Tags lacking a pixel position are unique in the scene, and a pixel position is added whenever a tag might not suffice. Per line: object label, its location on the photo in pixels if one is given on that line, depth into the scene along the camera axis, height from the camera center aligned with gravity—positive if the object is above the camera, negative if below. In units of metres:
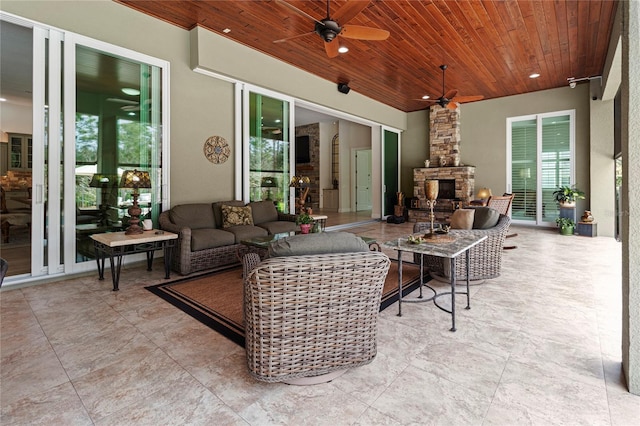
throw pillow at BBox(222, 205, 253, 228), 4.79 -0.09
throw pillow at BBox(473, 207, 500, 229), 3.64 -0.10
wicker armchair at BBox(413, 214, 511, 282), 3.48 -0.55
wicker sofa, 3.94 -0.30
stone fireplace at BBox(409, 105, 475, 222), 8.76 +1.09
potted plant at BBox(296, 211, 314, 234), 3.99 -0.16
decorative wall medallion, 5.14 +0.99
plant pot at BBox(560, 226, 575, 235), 6.98 -0.45
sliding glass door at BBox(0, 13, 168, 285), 3.58 +0.85
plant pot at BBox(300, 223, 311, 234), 3.97 -0.22
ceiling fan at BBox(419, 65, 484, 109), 6.17 +2.19
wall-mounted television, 12.25 +2.32
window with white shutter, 7.78 +1.18
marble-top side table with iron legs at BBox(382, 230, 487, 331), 2.34 -0.29
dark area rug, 2.61 -0.85
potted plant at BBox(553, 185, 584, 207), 7.13 +0.29
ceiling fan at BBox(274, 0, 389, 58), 3.20 +1.97
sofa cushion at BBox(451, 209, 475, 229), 3.70 -0.10
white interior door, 11.71 +1.16
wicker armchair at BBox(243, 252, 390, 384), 1.57 -0.54
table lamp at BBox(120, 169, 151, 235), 3.78 +0.31
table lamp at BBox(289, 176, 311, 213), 6.05 +0.49
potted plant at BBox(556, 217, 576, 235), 6.99 -0.37
